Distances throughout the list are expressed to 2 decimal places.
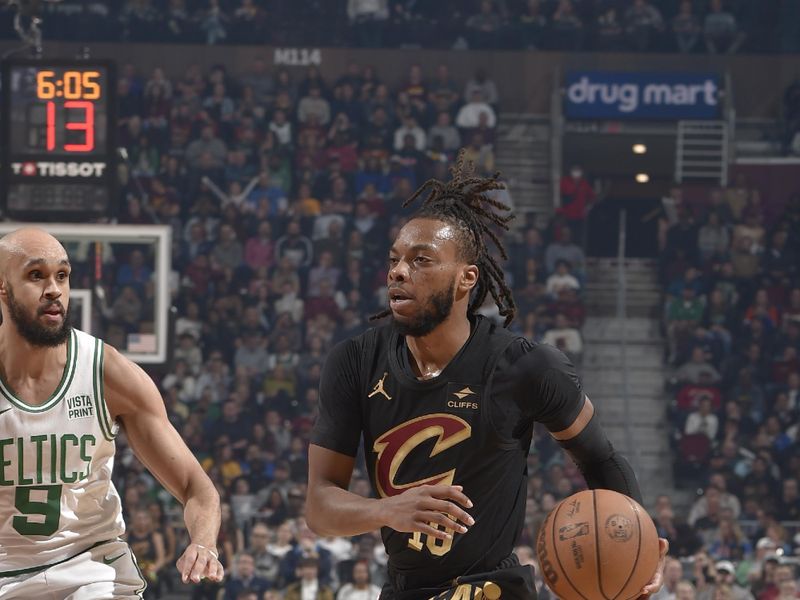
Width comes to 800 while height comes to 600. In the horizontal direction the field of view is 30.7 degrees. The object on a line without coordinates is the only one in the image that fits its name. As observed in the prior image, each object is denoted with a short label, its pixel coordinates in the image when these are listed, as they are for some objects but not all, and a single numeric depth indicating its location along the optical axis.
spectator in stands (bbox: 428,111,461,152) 18.19
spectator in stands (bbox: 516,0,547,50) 19.64
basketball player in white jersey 4.55
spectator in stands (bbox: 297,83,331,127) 18.28
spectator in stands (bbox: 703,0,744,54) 19.81
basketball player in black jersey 4.49
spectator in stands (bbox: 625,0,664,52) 19.69
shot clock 9.90
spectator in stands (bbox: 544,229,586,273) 17.11
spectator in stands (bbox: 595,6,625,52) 19.78
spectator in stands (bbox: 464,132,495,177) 18.12
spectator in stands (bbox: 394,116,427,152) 18.00
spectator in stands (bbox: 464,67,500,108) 18.58
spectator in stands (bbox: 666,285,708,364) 16.52
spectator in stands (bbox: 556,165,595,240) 18.06
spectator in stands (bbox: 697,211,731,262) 17.36
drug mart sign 19.23
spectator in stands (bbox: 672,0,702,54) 19.73
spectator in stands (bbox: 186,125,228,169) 17.75
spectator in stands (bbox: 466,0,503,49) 19.61
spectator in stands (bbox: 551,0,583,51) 19.66
